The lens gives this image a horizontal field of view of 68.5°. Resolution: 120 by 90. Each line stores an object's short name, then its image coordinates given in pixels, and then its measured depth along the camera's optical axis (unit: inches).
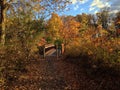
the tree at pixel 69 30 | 597.8
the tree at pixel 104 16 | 1165.1
